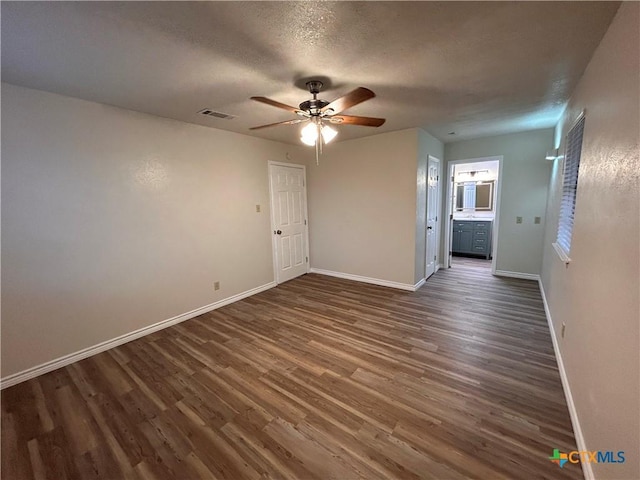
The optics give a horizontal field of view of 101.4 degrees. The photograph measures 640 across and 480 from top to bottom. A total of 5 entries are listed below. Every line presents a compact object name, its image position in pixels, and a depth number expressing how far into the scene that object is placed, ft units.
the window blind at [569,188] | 7.23
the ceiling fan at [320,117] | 6.56
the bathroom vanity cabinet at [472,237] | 19.42
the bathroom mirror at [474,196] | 21.52
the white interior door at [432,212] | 14.49
